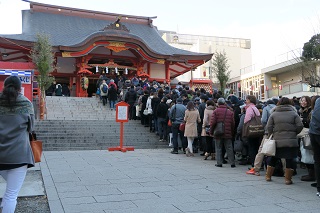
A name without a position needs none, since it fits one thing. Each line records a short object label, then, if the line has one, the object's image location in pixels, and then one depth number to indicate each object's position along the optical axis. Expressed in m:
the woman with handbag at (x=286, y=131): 5.59
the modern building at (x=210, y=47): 47.00
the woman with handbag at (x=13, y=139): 3.19
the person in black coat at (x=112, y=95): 15.37
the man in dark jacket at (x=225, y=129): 7.41
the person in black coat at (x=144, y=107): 12.70
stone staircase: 10.61
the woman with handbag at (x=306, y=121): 5.81
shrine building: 21.44
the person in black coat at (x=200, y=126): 9.32
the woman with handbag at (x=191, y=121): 8.95
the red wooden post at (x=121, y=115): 9.97
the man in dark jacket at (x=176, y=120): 9.55
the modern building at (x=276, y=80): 23.15
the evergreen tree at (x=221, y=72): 19.80
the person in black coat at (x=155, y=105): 11.58
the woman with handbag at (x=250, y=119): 6.99
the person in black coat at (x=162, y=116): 10.84
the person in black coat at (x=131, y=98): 14.11
